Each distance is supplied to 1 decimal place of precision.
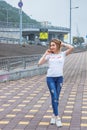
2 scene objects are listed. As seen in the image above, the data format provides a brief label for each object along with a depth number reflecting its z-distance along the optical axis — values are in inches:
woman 323.9
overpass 2821.1
